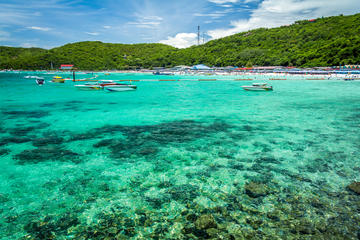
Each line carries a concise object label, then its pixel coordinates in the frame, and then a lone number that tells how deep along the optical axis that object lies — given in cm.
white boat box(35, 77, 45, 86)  5562
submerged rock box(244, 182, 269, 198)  609
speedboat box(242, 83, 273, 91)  3525
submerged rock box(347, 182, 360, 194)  612
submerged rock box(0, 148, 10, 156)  943
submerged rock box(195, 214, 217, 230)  484
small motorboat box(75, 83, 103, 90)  3866
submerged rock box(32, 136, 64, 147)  1061
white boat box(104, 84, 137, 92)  3528
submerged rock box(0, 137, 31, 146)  1108
